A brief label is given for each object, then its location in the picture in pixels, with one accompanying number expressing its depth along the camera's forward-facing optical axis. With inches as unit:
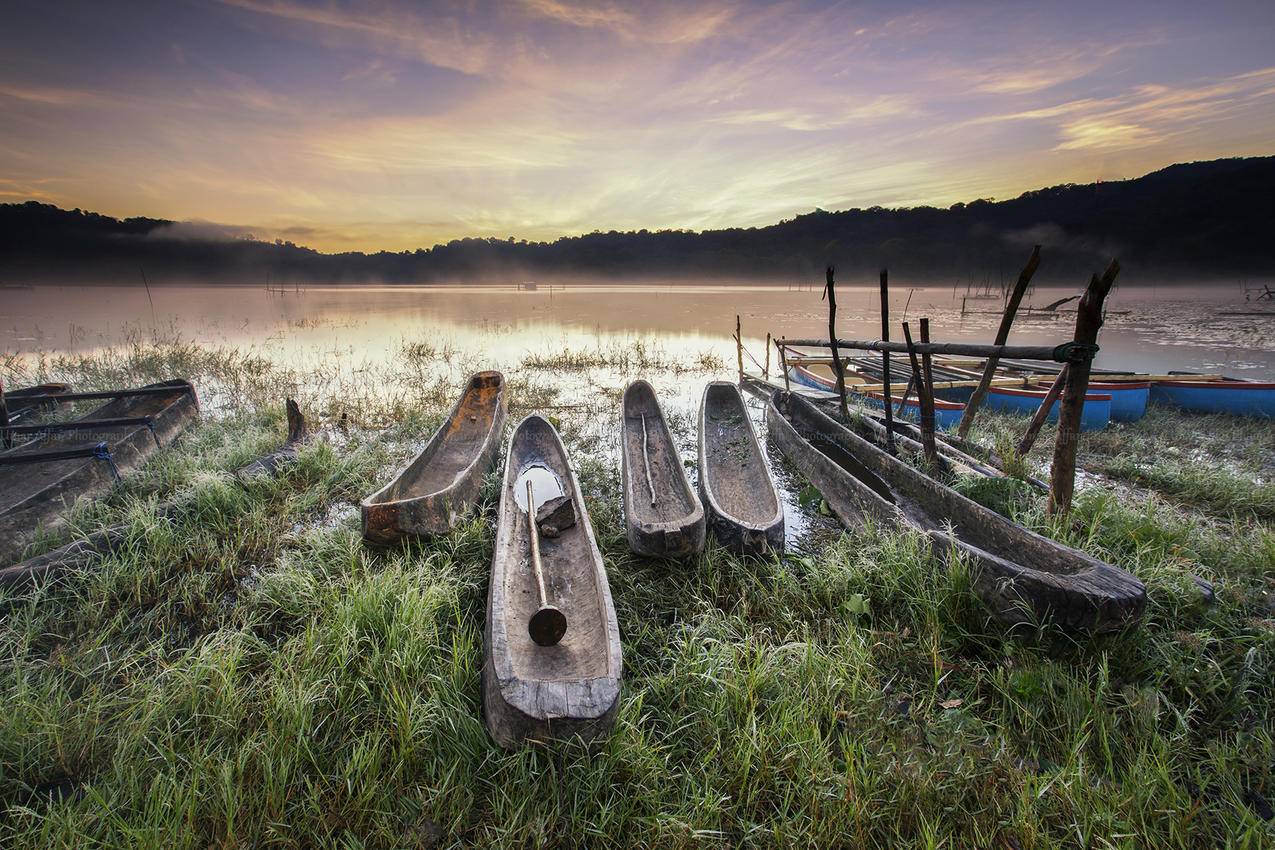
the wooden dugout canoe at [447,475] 152.6
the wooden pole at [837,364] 257.9
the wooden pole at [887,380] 216.5
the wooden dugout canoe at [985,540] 99.6
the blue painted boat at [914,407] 290.7
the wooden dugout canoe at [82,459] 156.5
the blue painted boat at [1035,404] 276.8
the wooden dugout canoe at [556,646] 85.7
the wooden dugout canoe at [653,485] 148.9
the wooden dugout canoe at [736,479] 154.9
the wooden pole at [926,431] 192.1
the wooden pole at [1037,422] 201.7
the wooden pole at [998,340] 218.4
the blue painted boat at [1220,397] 289.4
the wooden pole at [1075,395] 138.1
